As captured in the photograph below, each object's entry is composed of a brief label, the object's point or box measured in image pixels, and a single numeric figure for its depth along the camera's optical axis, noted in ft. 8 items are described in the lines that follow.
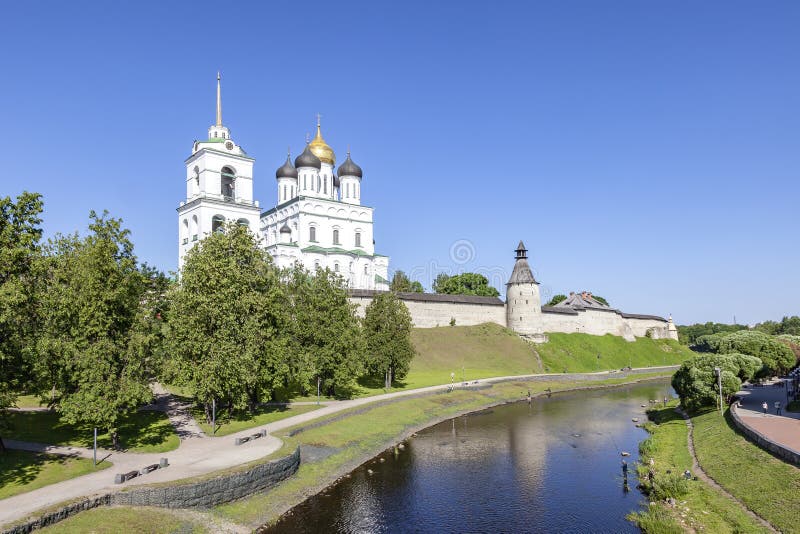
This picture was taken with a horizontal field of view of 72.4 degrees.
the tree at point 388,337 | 165.17
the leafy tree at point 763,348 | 156.76
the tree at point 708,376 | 124.47
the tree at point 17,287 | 72.74
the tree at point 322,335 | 136.67
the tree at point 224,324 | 103.30
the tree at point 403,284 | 316.81
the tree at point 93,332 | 80.33
